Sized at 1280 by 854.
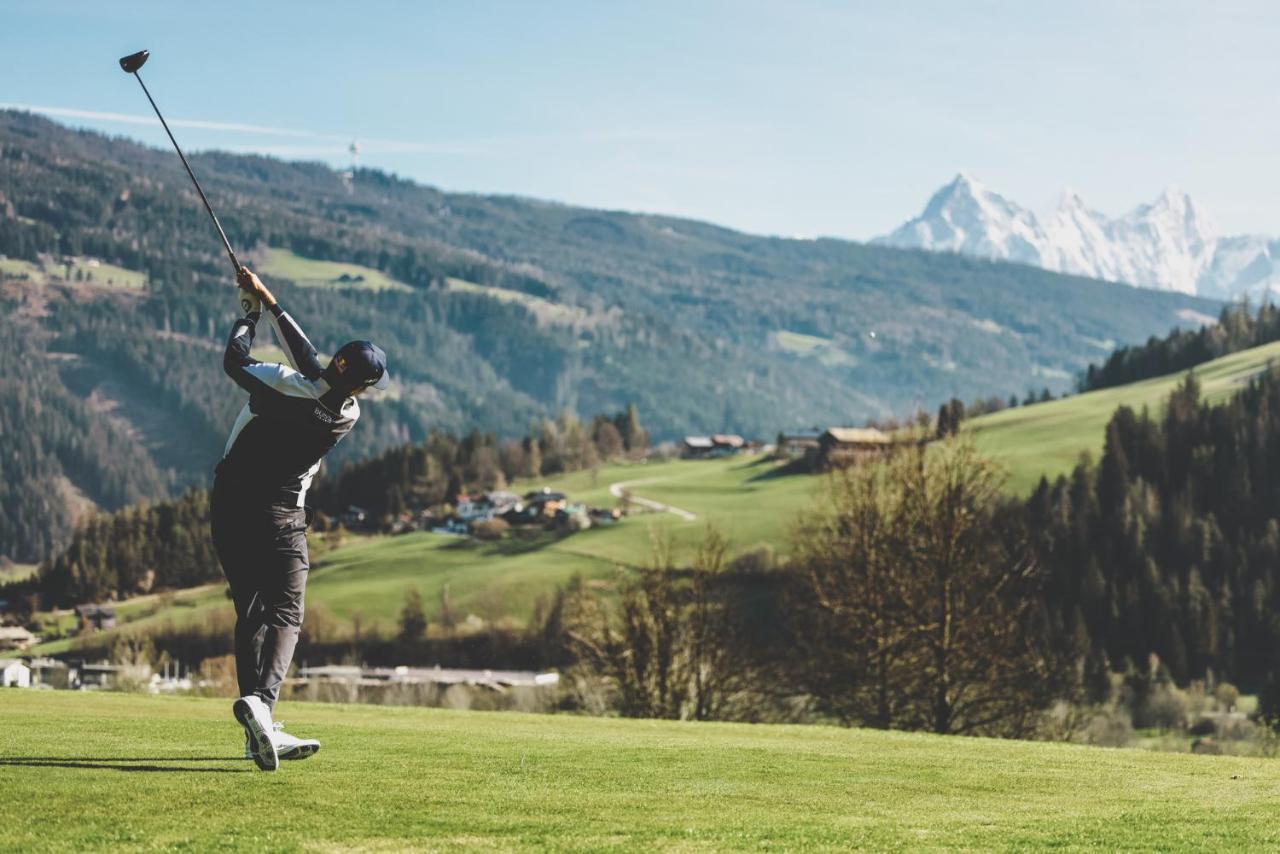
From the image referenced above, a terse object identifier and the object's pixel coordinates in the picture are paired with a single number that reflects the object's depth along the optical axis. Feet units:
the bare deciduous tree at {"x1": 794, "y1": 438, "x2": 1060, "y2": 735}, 152.15
